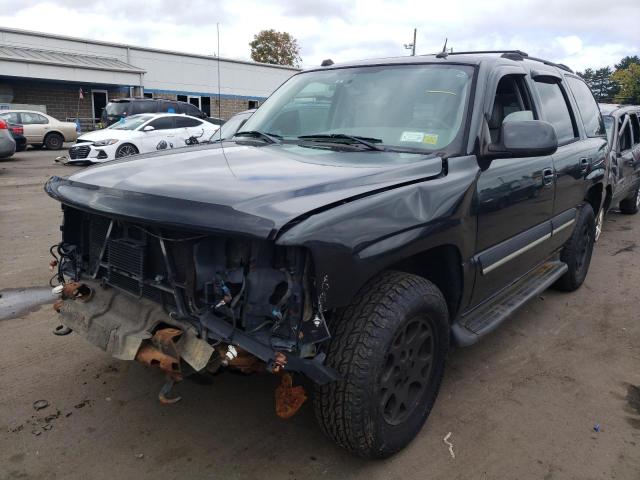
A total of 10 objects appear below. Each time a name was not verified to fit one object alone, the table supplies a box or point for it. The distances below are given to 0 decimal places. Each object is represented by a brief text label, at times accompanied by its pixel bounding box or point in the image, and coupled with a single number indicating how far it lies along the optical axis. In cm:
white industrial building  2559
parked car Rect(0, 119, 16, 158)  1356
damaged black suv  212
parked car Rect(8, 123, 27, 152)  1780
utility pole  4562
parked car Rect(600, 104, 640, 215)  699
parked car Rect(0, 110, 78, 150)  1849
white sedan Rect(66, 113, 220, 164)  1338
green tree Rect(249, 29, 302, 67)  6406
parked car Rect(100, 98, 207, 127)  2039
